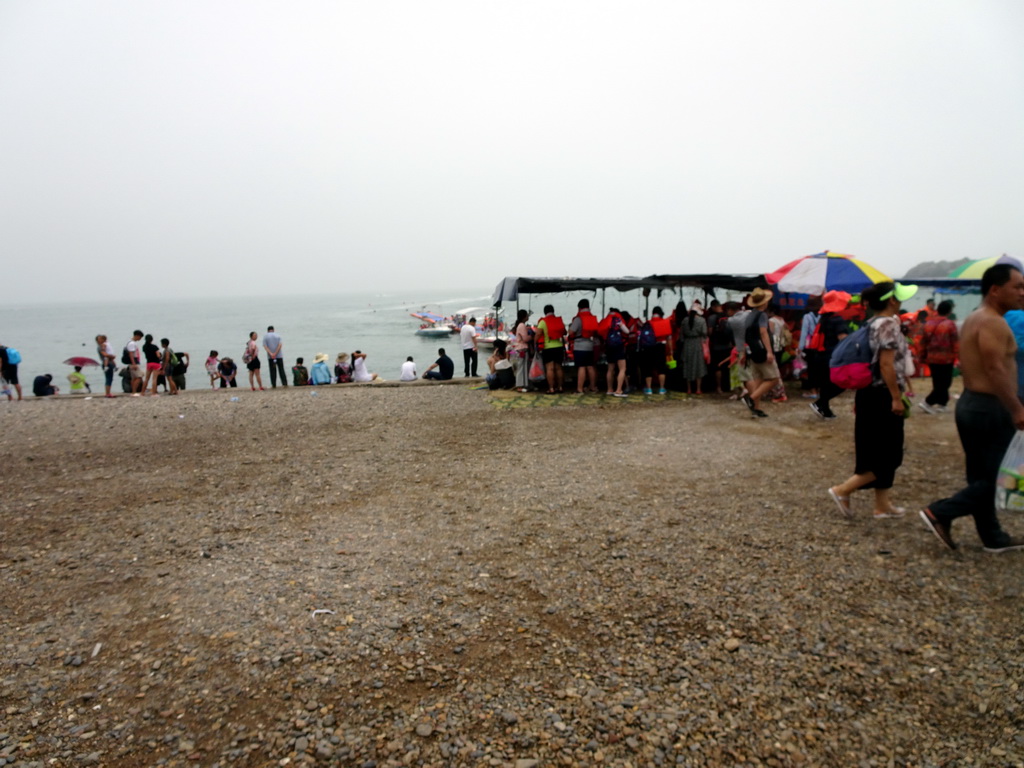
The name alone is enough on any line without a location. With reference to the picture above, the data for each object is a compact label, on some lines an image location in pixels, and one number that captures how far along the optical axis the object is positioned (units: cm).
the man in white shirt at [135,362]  1366
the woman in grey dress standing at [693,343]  1028
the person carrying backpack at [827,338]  793
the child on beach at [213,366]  1640
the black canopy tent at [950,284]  1184
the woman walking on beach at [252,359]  1423
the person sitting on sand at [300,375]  1526
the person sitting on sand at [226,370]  1603
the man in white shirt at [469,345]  1511
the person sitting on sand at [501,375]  1165
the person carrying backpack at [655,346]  1020
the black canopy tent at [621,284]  1074
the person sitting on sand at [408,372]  1502
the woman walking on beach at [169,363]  1330
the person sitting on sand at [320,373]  1490
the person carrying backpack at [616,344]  1008
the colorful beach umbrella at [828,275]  963
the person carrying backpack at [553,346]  1055
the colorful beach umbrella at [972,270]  1088
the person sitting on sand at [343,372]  1555
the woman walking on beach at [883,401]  401
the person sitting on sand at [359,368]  1545
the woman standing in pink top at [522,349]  1095
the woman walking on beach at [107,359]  1378
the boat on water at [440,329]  5853
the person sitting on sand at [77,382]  1626
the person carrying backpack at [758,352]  773
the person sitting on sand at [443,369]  1452
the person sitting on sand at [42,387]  1499
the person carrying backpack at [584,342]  1027
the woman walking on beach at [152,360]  1300
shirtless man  341
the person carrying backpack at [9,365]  1316
